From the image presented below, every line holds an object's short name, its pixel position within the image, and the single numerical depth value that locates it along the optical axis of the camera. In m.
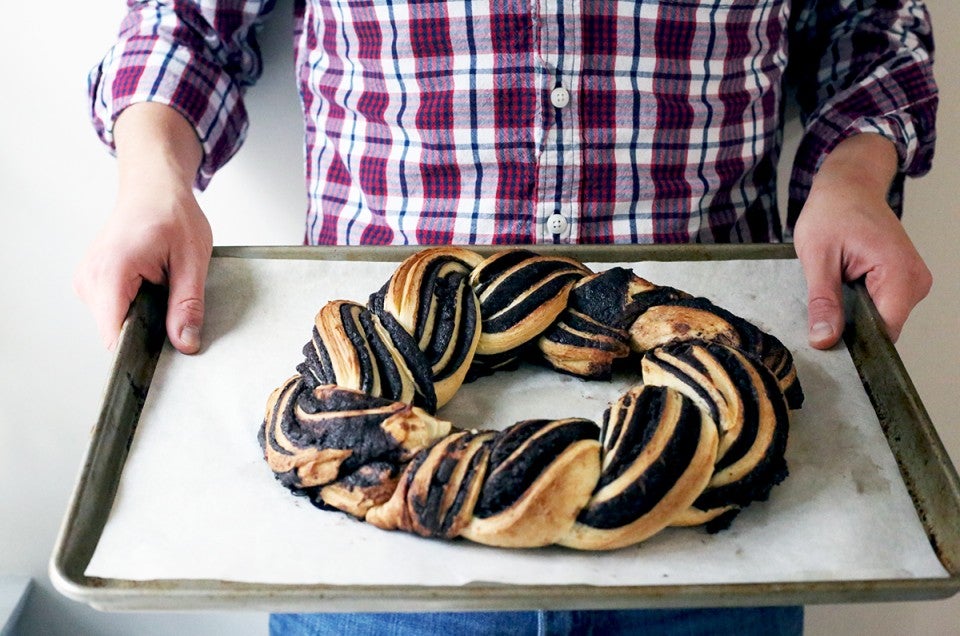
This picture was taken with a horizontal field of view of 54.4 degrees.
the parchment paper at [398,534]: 0.75
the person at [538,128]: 1.02
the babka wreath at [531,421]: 0.76
